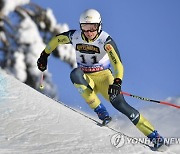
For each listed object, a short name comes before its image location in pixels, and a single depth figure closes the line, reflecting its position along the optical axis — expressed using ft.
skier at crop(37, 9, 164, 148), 48.11
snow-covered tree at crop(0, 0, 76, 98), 117.08
